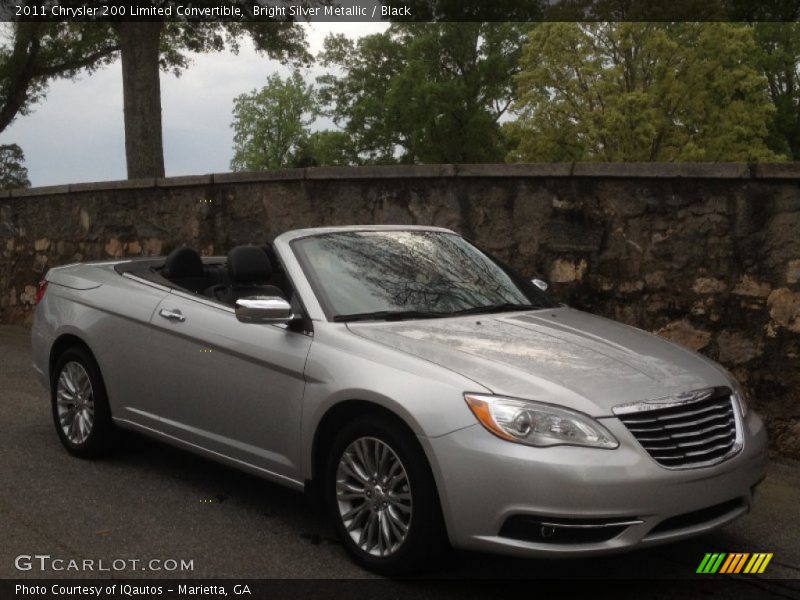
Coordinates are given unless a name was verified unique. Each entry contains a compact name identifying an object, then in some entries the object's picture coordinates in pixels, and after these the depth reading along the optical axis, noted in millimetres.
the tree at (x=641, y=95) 37062
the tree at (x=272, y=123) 70125
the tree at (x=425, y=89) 46562
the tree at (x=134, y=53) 16812
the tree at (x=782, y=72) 43688
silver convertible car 4098
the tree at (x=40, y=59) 28422
